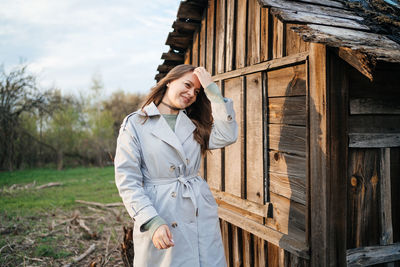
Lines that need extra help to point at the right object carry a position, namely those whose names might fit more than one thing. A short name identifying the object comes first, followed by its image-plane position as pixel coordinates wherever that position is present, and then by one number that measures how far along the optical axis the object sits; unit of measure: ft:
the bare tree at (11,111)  59.88
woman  8.17
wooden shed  8.97
